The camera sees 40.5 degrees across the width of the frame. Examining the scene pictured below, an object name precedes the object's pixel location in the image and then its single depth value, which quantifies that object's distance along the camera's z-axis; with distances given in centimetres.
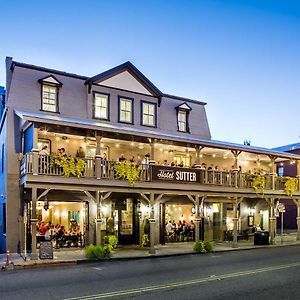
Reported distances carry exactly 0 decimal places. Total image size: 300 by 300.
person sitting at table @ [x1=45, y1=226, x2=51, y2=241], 1891
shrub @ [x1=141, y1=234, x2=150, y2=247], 2333
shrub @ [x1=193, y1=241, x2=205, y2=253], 2130
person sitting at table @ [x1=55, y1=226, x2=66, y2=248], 2115
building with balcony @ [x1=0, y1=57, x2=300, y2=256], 1969
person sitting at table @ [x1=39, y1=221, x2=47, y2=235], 2066
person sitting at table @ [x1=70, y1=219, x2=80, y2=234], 2260
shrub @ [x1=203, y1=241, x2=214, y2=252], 2158
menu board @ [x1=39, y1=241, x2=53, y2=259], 1733
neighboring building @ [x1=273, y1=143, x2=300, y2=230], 4244
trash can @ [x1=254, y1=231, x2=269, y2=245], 2550
